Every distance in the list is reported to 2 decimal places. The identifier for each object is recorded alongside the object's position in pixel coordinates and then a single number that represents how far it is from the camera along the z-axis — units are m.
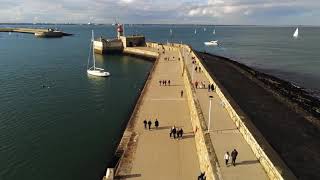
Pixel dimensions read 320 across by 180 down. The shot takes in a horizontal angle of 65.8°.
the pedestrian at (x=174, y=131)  17.91
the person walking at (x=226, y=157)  12.36
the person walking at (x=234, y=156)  12.26
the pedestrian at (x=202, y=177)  12.46
